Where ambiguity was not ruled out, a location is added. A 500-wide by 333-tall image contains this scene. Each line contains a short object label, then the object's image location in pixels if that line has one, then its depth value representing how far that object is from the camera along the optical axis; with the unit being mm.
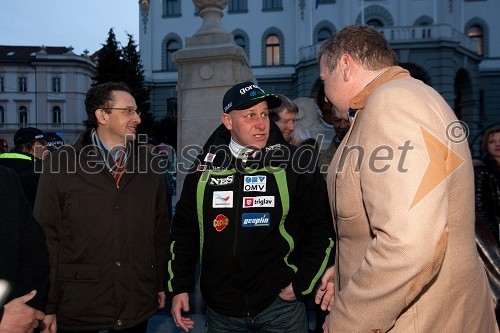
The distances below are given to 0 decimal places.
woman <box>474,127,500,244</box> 4230
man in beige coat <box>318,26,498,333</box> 1599
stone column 6230
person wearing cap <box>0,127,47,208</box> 4145
